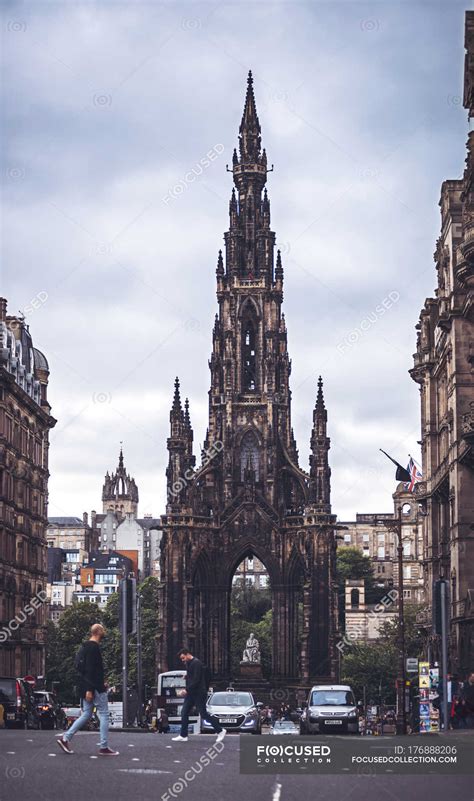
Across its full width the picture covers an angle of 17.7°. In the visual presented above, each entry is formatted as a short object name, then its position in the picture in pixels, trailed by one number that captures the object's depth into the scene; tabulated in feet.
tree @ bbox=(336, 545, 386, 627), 612.57
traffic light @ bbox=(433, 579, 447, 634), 112.16
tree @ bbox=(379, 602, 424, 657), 385.91
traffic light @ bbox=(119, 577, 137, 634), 136.67
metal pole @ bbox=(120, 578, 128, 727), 136.30
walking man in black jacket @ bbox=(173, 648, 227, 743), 96.53
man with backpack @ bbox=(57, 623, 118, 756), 79.71
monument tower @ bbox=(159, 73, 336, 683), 401.90
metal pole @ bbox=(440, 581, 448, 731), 111.11
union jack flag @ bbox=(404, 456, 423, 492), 282.56
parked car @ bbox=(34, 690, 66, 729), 169.07
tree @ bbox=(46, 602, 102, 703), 478.18
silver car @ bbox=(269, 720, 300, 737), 217.23
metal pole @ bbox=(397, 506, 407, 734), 196.54
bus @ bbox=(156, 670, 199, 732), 245.24
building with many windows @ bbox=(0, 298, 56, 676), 306.76
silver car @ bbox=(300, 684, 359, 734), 156.15
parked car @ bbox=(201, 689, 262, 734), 149.07
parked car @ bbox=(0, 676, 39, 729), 139.95
